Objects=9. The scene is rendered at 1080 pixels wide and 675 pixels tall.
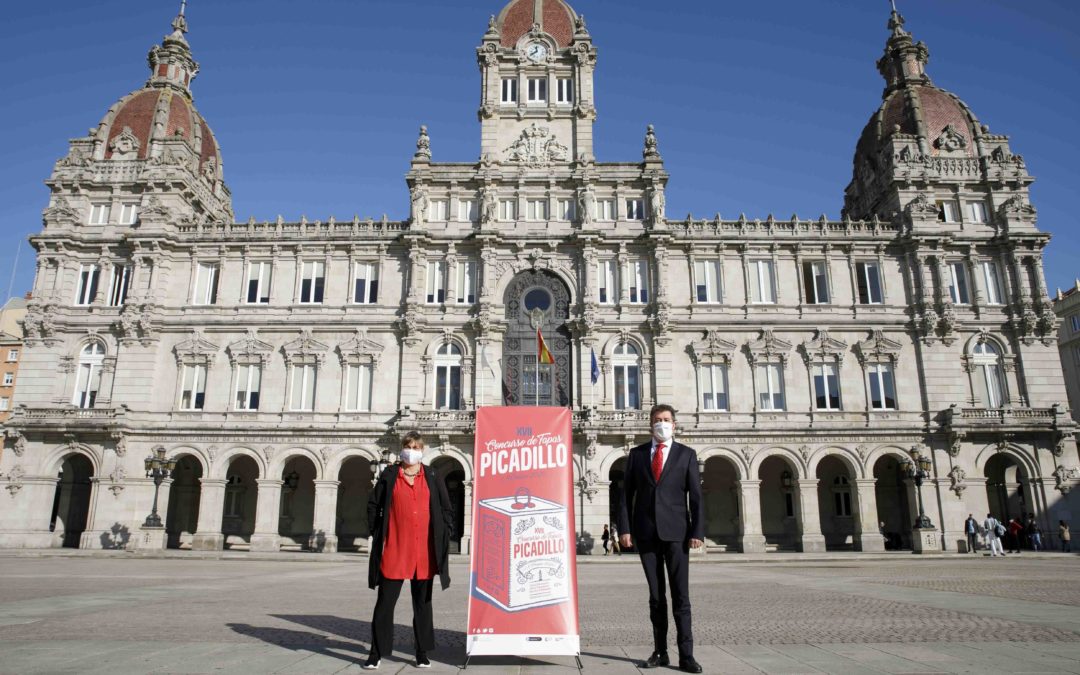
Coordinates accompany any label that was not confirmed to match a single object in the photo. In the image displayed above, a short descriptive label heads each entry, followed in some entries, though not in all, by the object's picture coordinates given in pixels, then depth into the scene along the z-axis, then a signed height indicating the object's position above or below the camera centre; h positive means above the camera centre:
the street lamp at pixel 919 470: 34.22 +1.08
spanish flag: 34.75 +7.12
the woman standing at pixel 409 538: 8.20 -0.55
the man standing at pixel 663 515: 8.07 -0.27
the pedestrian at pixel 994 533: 32.22 -1.94
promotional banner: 8.12 -0.51
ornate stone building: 37.41 +8.35
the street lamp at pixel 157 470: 34.16 +1.20
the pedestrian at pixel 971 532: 34.12 -1.99
